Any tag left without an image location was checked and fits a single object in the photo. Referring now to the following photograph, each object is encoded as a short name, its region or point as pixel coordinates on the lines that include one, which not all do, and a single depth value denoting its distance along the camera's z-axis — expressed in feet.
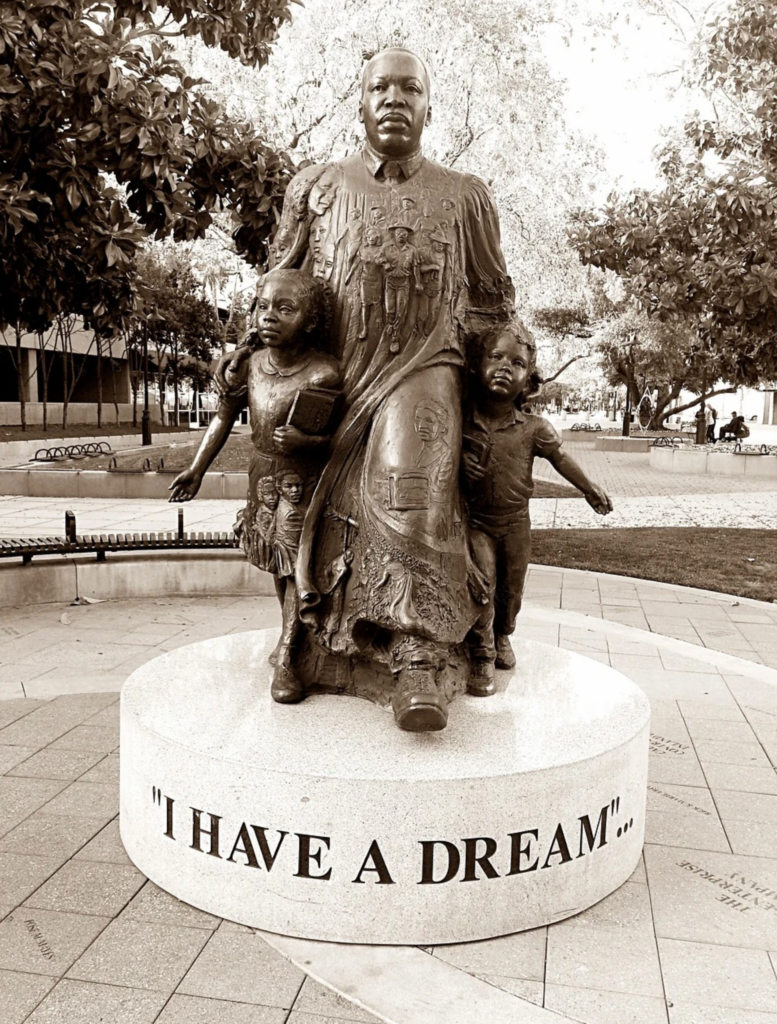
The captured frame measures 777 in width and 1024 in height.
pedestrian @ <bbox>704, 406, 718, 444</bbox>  119.64
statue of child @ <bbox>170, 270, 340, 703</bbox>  11.67
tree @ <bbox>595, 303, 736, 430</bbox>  91.40
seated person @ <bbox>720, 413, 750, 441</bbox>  112.16
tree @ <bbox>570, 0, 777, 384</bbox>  33.65
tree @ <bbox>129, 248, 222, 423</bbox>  89.14
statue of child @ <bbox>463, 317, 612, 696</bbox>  12.12
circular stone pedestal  9.46
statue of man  11.03
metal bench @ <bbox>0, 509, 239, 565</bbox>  25.08
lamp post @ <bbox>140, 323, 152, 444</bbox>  87.66
